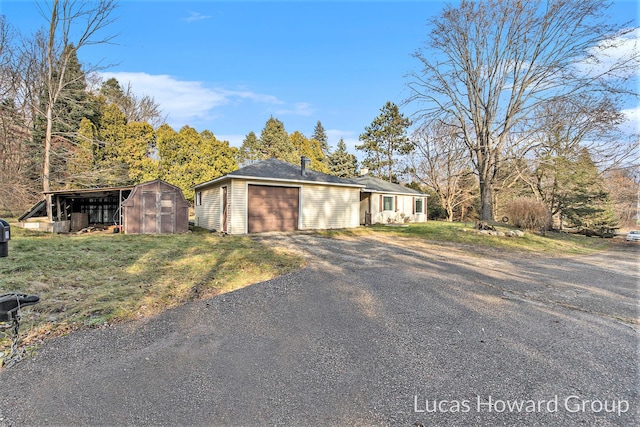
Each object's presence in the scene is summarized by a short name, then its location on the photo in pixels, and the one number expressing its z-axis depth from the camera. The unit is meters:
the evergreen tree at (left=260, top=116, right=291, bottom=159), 31.67
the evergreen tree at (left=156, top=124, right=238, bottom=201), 20.56
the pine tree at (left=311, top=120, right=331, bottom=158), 43.25
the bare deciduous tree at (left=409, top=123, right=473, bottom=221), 25.13
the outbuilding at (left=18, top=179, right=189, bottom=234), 11.54
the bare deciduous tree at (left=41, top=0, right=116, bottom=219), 13.59
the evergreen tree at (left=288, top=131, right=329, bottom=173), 30.70
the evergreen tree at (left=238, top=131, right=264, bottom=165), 32.09
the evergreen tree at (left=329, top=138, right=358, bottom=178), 35.47
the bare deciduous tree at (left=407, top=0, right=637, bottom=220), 12.57
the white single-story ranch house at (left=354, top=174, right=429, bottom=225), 20.31
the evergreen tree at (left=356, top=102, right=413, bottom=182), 33.97
